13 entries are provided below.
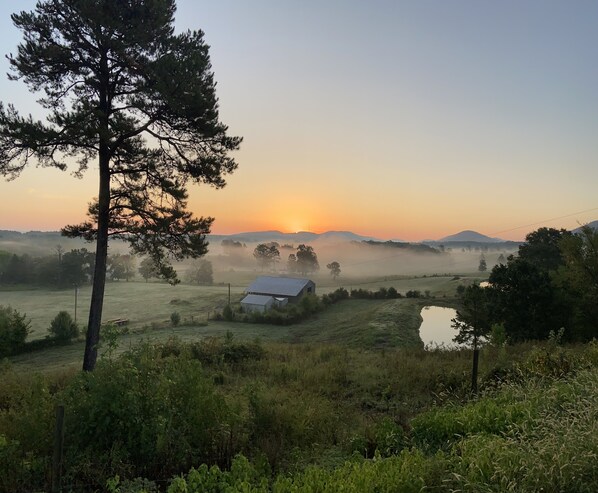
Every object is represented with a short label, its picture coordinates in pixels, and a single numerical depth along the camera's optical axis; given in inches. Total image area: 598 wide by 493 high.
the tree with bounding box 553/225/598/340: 1080.2
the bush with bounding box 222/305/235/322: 1825.8
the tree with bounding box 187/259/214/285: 4335.6
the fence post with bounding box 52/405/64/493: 169.3
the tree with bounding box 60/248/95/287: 3117.6
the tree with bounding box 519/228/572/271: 1647.4
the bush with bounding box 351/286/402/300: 2236.6
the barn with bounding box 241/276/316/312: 2124.8
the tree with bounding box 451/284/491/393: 1191.7
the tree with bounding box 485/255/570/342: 1141.7
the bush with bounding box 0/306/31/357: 1197.7
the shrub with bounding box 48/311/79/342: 1374.3
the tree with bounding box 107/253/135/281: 3949.3
